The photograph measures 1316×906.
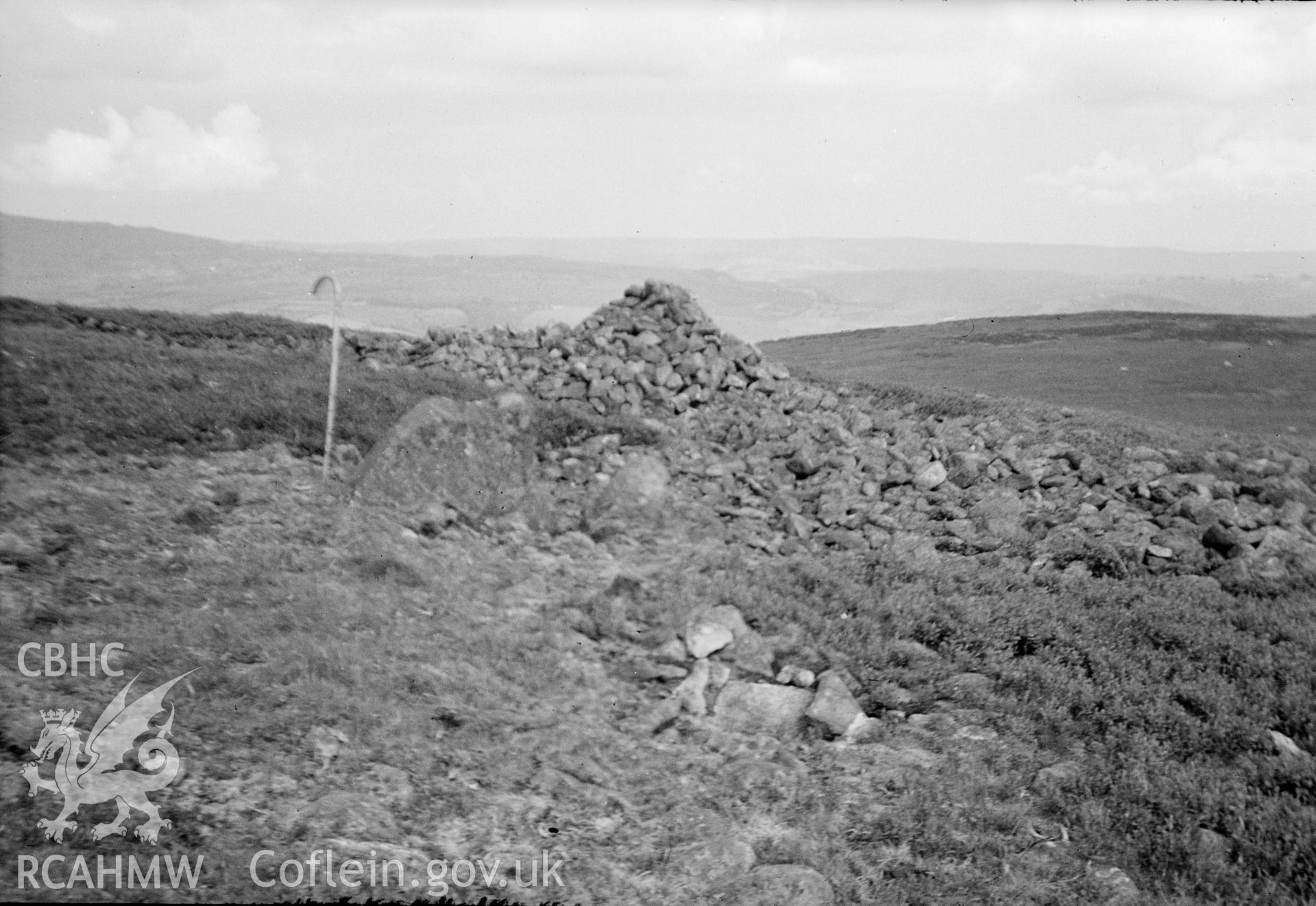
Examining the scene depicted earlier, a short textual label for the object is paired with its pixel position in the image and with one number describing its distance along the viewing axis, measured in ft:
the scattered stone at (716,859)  21.22
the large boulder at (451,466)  40.88
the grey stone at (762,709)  28.94
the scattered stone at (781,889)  20.33
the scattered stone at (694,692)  29.60
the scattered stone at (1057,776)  25.72
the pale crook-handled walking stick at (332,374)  35.79
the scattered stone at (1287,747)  27.02
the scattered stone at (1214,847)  22.44
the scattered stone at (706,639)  32.96
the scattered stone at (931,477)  50.75
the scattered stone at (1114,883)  21.17
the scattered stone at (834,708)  28.94
